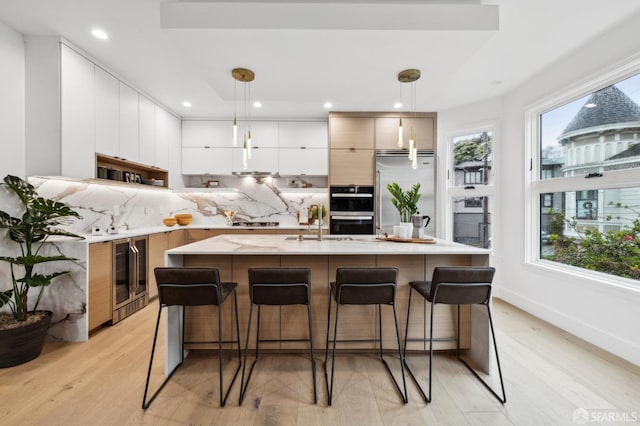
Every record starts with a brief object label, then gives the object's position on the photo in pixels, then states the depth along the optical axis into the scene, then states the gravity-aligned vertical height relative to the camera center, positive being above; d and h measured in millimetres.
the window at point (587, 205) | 2695 +54
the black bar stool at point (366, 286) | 1801 -505
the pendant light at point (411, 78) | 2646 +1336
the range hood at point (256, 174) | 4538 +606
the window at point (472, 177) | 4047 +498
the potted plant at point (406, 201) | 2521 +85
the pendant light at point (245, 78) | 2562 +1330
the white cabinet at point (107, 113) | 2975 +1098
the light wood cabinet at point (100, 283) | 2586 -712
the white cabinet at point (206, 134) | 4727 +1313
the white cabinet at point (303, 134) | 4703 +1306
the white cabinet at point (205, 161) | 4734 +849
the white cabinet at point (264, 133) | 4695 +1319
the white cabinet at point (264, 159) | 4699 +877
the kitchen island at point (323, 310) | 2250 -819
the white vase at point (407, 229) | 2564 -176
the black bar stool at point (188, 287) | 1708 -484
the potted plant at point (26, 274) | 2111 -544
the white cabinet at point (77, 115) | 2609 +954
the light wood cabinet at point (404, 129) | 4387 +1300
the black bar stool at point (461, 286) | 1773 -495
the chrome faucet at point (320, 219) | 2402 -80
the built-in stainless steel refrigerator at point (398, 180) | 4316 +476
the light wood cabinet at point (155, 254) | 3502 -572
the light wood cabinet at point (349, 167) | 4383 +691
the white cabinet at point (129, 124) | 3332 +1083
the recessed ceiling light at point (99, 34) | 2436 +1593
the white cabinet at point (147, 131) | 3686 +1103
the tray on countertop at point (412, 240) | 2443 -270
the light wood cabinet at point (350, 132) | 4395 +1253
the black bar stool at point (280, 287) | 1801 -507
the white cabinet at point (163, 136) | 4070 +1138
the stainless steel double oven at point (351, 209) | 4367 +19
